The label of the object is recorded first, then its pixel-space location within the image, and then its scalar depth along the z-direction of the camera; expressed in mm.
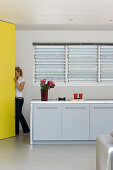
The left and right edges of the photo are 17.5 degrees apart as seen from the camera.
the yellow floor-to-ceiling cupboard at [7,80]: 8320
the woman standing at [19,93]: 8719
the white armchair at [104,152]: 4043
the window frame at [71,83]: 9789
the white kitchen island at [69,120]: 7645
